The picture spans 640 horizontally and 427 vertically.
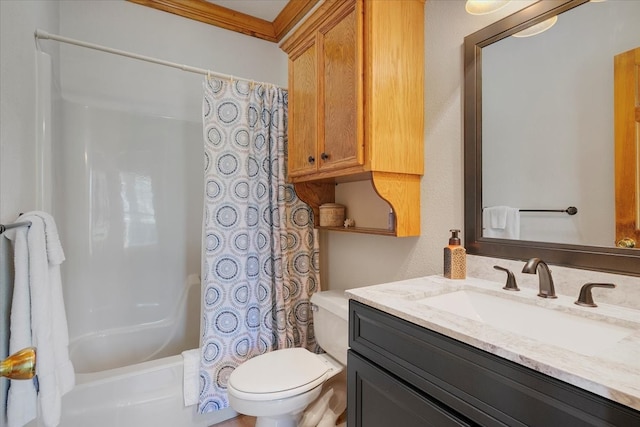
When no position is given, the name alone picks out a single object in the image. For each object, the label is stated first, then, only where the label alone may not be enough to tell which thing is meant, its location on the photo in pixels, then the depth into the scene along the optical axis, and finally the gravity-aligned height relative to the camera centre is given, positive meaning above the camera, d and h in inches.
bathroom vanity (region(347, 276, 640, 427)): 20.3 -12.5
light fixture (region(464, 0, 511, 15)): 42.9 +30.1
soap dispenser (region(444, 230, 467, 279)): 45.8 -7.1
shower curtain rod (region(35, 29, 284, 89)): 51.9 +33.1
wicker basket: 72.1 -0.2
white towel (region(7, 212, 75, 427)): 35.2 -11.4
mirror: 35.6 +9.0
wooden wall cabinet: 48.9 +20.5
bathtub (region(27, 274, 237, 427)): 55.2 -35.3
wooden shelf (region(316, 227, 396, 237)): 54.4 -3.3
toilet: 48.5 -28.4
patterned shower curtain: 65.1 -5.6
